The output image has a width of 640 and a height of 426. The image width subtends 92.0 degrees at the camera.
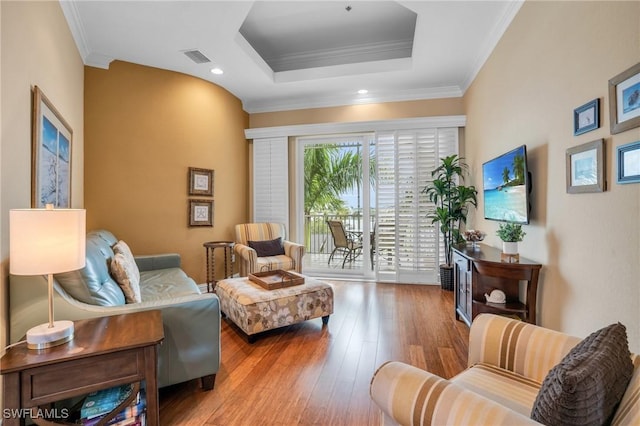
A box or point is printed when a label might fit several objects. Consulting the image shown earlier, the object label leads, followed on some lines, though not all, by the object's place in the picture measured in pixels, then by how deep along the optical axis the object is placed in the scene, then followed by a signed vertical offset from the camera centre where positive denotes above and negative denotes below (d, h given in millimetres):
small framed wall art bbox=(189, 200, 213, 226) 4121 -1
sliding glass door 4930 +199
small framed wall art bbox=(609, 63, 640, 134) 1389 +536
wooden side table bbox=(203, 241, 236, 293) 4008 -626
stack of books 1458 -947
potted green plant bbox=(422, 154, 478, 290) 4023 +157
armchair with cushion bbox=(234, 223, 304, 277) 3998 -513
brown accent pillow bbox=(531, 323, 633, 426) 759 -444
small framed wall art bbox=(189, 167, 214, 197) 4113 +423
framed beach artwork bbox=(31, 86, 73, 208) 1940 +412
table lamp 1333 -158
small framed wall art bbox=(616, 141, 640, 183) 1384 +234
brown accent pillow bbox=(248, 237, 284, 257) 4388 -501
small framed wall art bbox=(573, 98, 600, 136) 1666 +543
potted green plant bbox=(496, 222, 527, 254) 2408 -193
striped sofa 857 -596
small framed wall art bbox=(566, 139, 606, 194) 1629 +257
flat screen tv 2373 +224
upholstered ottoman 2627 -822
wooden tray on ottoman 2883 -655
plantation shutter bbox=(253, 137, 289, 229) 5082 +537
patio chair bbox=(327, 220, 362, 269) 5098 -481
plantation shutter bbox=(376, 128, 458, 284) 4504 +129
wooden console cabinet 2273 -588
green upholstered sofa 1596 -566
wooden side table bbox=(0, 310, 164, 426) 1285 -688
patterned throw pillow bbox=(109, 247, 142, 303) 2295 -501
